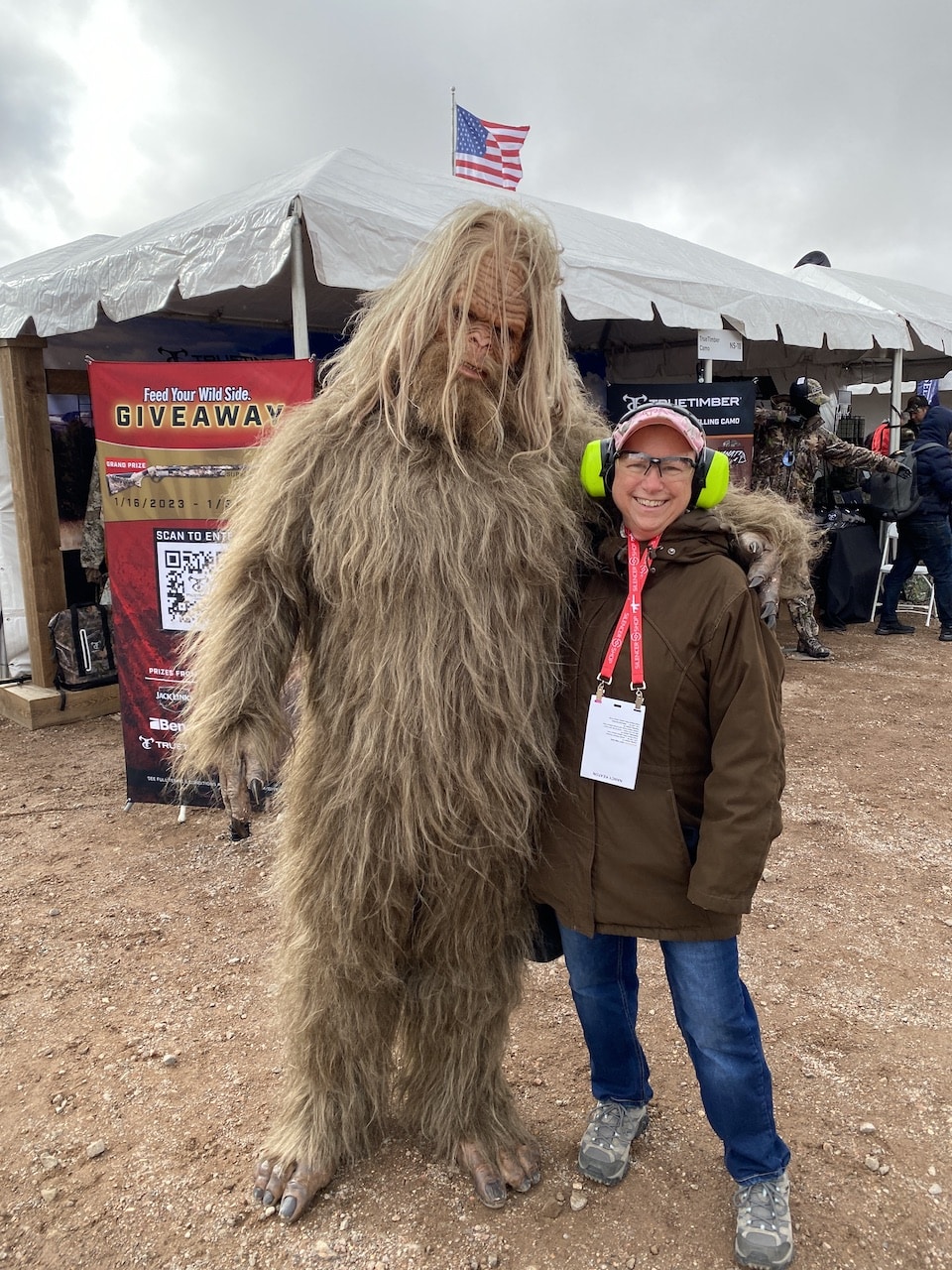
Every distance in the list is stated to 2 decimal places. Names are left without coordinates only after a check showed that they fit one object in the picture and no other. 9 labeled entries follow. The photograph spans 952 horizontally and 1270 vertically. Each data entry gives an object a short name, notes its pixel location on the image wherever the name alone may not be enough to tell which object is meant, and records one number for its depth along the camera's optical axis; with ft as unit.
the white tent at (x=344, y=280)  13.19
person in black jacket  25.11
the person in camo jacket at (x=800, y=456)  23.84
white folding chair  28.19
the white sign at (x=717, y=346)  21.11
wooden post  17.47
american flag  25.57
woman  5.22
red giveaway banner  12.03
